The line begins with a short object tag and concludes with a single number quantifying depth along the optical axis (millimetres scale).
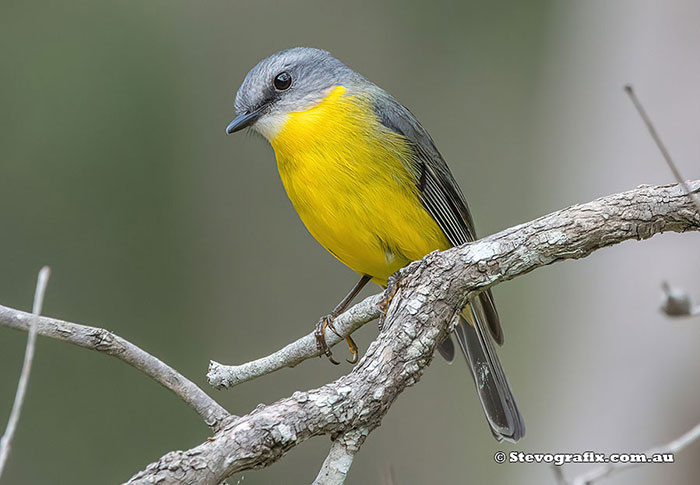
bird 7875
